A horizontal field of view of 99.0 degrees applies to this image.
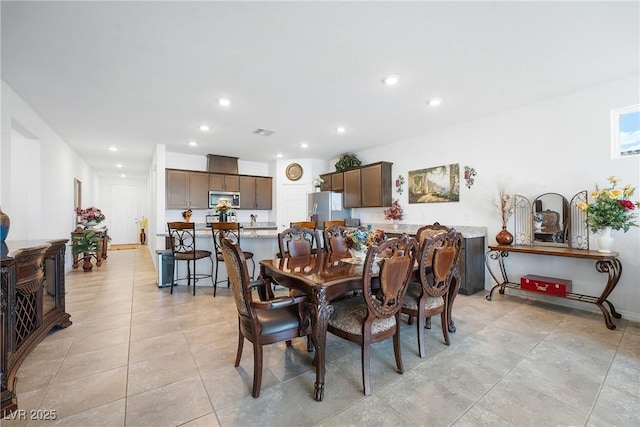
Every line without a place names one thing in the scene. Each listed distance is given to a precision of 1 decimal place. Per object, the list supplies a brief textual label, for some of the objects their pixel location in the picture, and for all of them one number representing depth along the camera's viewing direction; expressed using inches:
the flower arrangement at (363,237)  95.0
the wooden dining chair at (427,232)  114.4
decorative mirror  129.6
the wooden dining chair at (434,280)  87.0
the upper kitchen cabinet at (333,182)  251.0
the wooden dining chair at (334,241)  129.6
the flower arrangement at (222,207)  205.8
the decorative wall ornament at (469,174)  168.2
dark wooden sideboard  66.6
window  115.8
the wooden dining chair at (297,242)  116.7
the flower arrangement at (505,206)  150.7
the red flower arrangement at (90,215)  238.5
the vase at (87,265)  216.8
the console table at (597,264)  110.5
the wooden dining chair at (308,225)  170.4
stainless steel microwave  253.3
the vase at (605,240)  113.9
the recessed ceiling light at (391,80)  111.9
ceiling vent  184.5
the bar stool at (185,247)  157.6
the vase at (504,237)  144.6
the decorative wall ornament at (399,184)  212.1
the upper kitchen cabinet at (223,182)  253.9
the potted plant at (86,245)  215.3
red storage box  124.8
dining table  68.5
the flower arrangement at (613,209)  109.0
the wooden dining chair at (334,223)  201.3
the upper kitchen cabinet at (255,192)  271.9
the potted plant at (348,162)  243.4
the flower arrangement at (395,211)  209.3
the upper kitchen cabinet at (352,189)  233.1
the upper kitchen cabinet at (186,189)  232.6
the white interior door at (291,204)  275.3
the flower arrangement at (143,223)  400.8
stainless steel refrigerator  243.3
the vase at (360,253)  99.6
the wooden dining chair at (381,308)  69.4
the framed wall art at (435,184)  177.9
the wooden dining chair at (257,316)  67.1
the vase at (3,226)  81.7
